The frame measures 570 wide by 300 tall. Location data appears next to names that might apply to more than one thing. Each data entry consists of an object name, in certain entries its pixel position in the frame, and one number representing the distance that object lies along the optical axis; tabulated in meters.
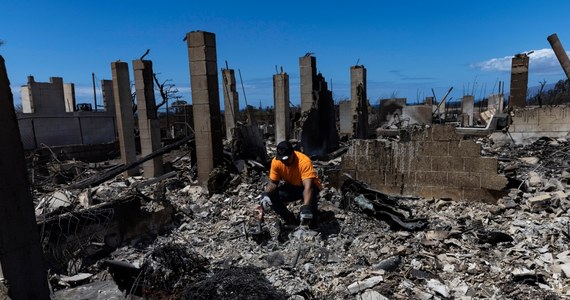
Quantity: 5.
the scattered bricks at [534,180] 6.83
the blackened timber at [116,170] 8.35
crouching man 5.54
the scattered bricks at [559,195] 6.09
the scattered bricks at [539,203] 5.98
